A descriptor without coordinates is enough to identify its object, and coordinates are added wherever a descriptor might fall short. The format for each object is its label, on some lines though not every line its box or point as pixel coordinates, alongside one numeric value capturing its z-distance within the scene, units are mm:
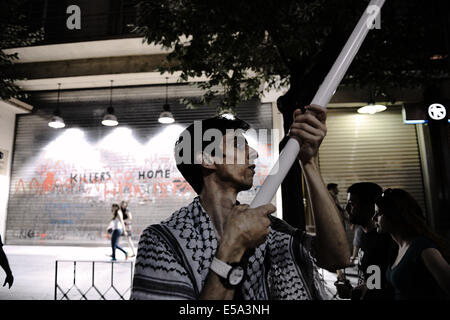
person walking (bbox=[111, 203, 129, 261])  8055
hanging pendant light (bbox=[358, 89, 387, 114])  8370
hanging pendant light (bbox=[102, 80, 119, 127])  9277
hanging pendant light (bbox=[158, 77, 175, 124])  9148
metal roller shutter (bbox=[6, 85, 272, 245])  10148
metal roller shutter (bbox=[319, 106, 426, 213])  9109
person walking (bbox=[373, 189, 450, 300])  1906
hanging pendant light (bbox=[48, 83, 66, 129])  9664
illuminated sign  8656
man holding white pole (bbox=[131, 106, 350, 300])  887
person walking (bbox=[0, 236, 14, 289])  3243
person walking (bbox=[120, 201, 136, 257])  8945
